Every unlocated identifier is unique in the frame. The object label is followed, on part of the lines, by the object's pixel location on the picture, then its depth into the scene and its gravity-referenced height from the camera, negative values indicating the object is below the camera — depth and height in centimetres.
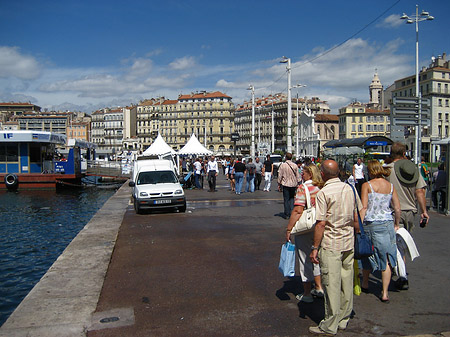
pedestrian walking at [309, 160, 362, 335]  463 -96
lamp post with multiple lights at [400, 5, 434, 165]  2018 +823
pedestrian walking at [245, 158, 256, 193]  2167 -76
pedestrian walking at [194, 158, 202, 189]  2449 -72
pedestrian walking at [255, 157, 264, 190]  2385 -73
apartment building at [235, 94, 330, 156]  9812 +1160
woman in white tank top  562 -83
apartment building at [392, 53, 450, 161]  8569 +1177
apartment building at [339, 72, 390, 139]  10825 +910
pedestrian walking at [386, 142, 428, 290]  634 -43
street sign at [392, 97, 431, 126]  1457 +156
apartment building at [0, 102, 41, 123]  15862 +1995
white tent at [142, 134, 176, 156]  3231 +87
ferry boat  3384 -12
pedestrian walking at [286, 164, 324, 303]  541 -109
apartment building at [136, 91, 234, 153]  15290 +1439
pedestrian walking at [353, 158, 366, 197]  1805 -51
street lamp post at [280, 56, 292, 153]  3116 +539
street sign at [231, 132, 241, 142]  4221 +222
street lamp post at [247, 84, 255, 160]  4910 +753
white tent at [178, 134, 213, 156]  3190 +83
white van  1459 -90
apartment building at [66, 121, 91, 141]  16358 +1187
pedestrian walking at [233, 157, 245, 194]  2073 -62
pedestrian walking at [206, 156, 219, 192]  2228 -61
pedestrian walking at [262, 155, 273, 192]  2345 -61
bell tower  14812 +2325
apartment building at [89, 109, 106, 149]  16612 +1229
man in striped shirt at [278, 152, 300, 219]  1252 -61
